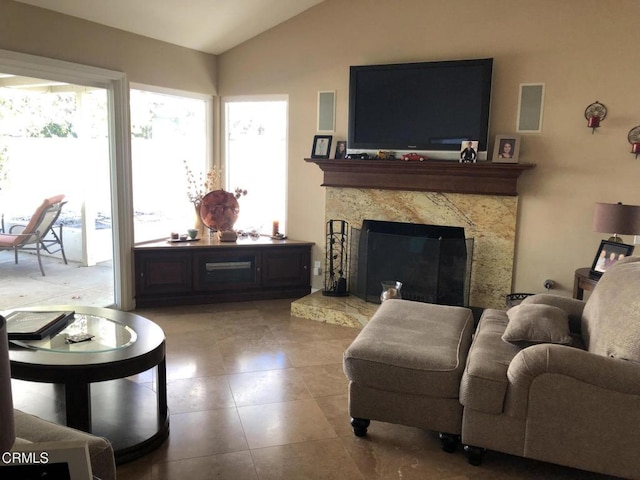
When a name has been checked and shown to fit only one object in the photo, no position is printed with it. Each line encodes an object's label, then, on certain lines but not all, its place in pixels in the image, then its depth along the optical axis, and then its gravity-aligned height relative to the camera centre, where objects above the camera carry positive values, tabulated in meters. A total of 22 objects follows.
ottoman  2.62 -1.00
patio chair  4.09 -0.49
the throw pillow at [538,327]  2.67 -0.73
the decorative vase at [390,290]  4.49 -0.93
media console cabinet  5.02 -0.92
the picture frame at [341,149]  5.09 +0.31
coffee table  2.42 -0.95
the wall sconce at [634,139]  3.97 +0.38
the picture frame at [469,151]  4.43 +0.28
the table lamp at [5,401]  0.99 -0.44
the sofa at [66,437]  1.77 -0.90
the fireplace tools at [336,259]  5.12 -0.78
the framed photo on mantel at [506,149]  4.32 +0.30
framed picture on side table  3.81 -0.49
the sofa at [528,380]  2.31 -0.92
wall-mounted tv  4.41 +0.69
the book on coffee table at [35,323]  2.72 -0.82
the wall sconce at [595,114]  4.08 +0.58
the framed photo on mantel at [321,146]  5.17 +0.34
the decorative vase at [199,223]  5.48 -0.49
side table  3.78 -0.69
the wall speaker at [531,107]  4.29 +0.65
